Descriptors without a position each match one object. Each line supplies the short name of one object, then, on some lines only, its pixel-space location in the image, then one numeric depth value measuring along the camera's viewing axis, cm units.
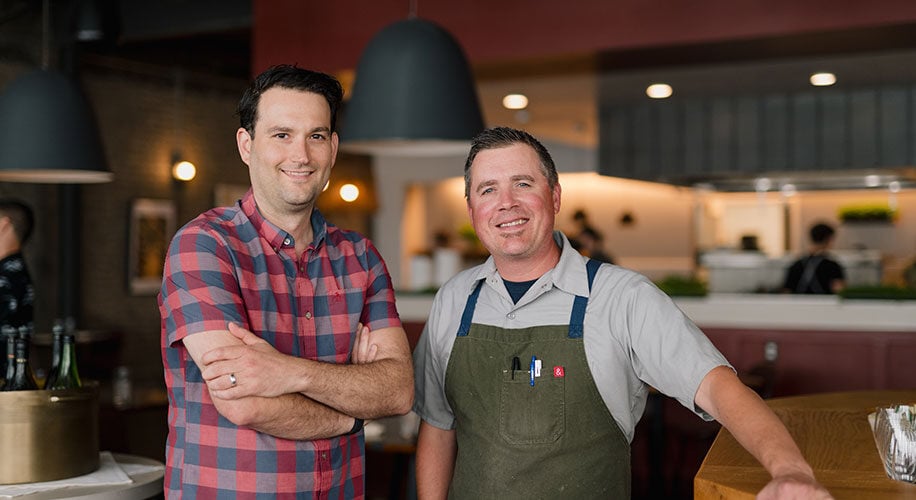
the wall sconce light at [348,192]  1203
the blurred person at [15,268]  436
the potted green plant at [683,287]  758
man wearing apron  237
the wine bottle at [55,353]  292
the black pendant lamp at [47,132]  398
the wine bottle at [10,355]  278
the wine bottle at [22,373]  280
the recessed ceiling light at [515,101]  866
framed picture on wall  987
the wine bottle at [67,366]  295
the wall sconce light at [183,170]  1012
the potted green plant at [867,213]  1152
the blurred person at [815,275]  837
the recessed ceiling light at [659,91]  865
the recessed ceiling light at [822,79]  804
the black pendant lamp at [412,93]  326
